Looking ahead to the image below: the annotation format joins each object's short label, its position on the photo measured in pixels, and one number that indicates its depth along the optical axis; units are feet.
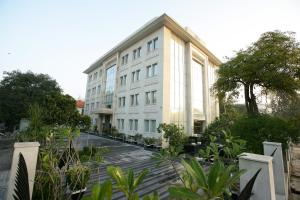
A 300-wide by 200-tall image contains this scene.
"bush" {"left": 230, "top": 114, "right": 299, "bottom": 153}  21.08
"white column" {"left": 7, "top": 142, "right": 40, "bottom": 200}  10.14
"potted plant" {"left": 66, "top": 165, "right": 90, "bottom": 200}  12.09
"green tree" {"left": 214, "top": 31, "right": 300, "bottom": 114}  32.99
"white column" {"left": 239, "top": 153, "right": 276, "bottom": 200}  7.43
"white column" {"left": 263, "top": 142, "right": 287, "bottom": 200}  15.11
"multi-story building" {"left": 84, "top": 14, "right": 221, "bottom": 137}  53.57
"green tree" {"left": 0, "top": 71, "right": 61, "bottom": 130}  64.89
